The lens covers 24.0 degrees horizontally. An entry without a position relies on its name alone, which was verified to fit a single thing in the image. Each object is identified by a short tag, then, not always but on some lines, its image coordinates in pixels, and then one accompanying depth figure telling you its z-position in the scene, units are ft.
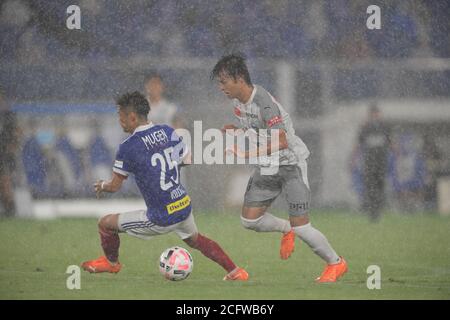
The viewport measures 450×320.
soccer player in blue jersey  29.76
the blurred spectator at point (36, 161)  56.08
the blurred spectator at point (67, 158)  56.65
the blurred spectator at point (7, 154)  54.29
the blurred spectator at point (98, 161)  56.85
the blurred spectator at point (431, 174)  57.18
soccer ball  30.27
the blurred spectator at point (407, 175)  57.62
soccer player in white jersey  30.58
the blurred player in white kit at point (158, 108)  45.67
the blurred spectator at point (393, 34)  67.36
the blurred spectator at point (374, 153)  54.29
